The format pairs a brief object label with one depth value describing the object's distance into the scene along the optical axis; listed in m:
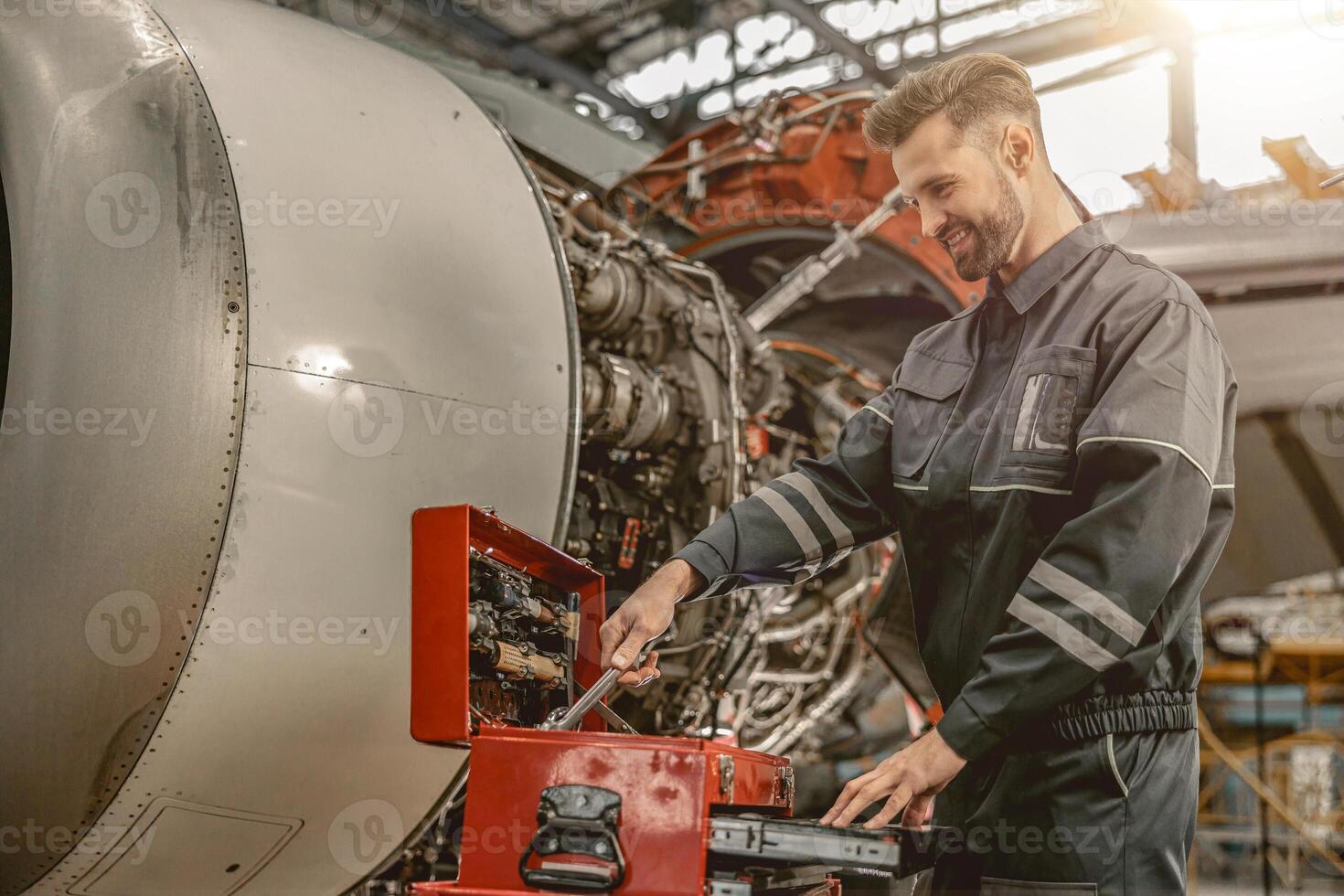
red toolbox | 1.71
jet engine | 2.30
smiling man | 1.73
